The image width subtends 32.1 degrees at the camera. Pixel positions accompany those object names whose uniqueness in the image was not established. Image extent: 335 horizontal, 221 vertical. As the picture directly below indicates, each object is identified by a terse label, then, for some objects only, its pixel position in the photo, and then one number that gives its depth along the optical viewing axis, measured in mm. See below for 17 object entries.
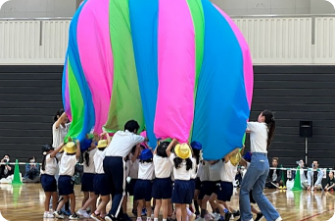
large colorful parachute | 8555
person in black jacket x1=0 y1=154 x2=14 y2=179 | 18906
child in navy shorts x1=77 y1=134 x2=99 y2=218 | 9484
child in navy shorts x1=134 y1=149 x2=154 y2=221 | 8734
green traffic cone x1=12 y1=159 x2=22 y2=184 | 18797
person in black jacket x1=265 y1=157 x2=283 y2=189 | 18094
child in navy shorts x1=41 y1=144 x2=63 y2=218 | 9383
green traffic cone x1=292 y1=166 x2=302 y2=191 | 18031
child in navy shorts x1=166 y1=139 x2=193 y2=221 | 8039
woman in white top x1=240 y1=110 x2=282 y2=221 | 8414
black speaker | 18188
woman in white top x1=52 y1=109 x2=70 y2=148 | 9836
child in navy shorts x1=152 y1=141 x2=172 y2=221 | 8234
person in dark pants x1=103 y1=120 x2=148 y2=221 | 8547
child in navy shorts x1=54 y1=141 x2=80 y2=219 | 9188
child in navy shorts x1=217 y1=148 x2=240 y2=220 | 9172
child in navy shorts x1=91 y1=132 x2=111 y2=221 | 8797
